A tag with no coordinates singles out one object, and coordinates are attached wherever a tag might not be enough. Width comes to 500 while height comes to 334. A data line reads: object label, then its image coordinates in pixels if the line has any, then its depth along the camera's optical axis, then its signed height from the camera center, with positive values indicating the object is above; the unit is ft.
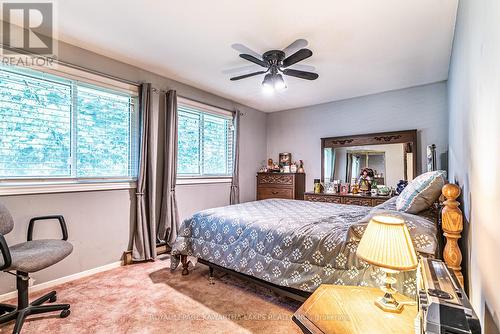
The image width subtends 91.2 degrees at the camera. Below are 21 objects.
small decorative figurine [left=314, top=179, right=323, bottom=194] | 14.93 -1.11
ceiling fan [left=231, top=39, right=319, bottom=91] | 8.13 +3.75
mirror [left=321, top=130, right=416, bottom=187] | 12.59 +0.69
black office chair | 5.68 -2.28
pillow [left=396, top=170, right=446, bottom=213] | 6.34 -0.64
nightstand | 3.39 -2.20
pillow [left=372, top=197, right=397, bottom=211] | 7.51 -1.17
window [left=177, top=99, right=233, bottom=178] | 12.67 +1.58
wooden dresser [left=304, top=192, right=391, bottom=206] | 12.53 -1.60
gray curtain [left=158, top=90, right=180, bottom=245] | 11.25 -0.09
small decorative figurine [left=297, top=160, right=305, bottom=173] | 16.37 +0.07
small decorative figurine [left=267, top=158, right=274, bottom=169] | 17.32 +0.40
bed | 5.56 -2.13
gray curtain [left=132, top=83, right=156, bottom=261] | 10.30 -1.05
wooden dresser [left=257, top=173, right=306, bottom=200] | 15.62 -1.07
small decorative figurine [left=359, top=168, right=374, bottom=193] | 13.48 -0.60
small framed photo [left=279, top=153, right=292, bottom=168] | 16.96 +0.70
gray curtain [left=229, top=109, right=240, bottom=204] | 15.05 +0.34
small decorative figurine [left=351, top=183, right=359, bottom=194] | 13.68 -1.10
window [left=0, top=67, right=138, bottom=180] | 7.67 +1.46
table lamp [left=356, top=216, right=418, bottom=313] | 3.63 -1.25
